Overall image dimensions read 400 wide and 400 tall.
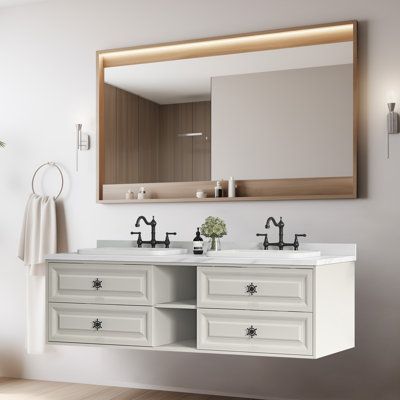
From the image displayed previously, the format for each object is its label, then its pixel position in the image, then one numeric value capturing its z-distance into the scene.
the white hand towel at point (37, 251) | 4.67
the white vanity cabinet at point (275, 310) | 3.33
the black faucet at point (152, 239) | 4.15
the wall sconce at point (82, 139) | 4.69
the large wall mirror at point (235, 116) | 4.07
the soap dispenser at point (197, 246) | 3.94
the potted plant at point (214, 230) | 3.89
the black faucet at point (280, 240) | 3.85
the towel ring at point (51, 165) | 4.77
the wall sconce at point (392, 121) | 3.90
